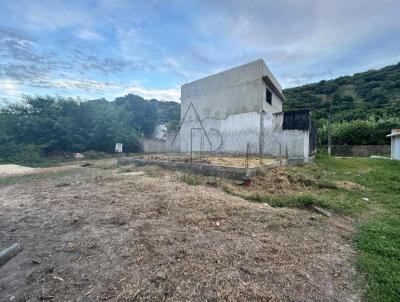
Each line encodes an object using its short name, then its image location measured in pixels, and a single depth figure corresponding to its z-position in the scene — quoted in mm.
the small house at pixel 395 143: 10047
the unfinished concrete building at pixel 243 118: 8578
